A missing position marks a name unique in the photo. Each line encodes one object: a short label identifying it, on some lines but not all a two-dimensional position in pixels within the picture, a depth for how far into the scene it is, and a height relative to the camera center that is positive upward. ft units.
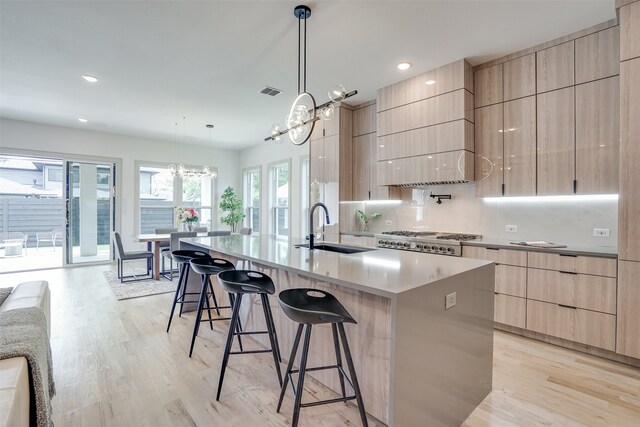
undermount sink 9.19 -1.10
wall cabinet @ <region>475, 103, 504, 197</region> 11.46 +2.33
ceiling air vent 14.28 +5.66
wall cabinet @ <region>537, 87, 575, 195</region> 9.89 +2.33
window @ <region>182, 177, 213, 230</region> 26.35 +1.27
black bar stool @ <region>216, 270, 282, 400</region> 6.75 -1.70
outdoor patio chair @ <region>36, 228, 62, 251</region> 22.89 -1.90
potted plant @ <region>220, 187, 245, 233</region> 26.04 +0.29
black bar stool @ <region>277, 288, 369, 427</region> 5.14 -1.76
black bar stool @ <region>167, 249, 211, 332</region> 10.28 -1.71
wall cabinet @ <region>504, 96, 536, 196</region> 10.68 +2.33
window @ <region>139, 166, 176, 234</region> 24.29 +0.99
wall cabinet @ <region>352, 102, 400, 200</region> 15.71 +2.91
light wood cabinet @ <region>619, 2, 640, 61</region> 7.94 +4.72
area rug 14.65 -3.89
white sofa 3.05 -1.92
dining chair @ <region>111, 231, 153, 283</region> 17.13 -2.60
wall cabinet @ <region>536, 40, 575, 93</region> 9.87 +4.75
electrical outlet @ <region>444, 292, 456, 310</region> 5.50 -1.57
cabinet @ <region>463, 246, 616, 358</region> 8.13 -2.43
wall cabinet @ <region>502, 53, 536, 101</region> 10.62 +4.76
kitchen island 4.89 -2.12
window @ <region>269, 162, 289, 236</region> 23.95 +1.14
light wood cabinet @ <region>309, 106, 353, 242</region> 16.26 +2.51
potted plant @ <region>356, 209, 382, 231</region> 16.14 -0.20
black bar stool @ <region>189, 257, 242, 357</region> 8.50 -1.57
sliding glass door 21.48 -0.01
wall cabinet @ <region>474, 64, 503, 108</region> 11.43 +4.77
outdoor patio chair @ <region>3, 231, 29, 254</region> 21.91 -1.83
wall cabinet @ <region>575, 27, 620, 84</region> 9.08 +4.76
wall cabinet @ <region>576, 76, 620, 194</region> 9.12 +2.33
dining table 17.21 -1.77
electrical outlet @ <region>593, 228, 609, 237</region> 9.77 -0.58
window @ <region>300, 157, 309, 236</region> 21.68 +1.41
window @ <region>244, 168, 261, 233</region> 27.02 +1.19
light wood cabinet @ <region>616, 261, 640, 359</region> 7.95 -2.48
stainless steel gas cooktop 11.32 -1.11
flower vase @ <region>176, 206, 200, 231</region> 19.08 -0.29
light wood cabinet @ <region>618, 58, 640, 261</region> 7.97 +1.33
